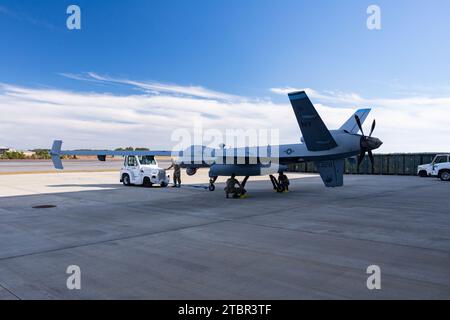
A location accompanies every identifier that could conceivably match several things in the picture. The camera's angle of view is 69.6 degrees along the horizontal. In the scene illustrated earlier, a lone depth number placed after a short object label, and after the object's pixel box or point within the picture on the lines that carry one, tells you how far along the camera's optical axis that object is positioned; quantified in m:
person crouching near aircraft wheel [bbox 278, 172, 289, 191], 19.25
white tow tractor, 22.23
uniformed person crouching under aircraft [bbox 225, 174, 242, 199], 16.56
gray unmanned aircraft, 14.12
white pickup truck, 28.41
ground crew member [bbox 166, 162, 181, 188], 22.35
